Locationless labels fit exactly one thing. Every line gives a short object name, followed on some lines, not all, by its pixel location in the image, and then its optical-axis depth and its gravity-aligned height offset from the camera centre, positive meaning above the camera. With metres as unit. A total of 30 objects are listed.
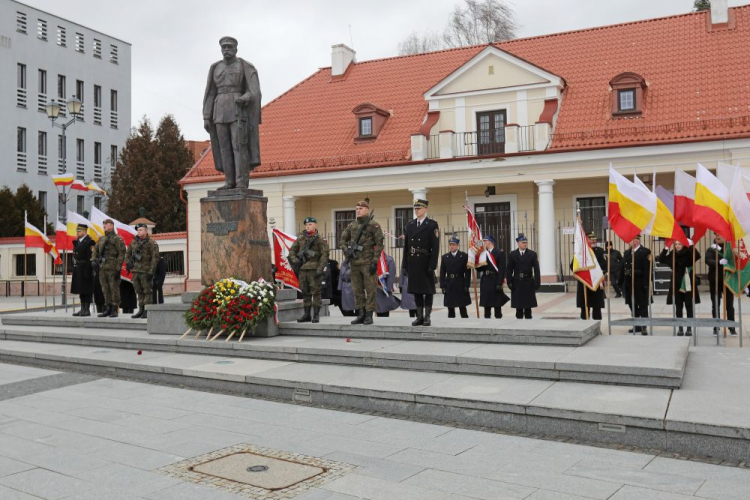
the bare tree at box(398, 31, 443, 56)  43.76 +14.02
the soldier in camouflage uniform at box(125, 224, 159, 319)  13.02 +0.21
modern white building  41.88 +11.49
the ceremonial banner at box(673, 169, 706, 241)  10.11 +0.96
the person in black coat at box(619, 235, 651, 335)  11.34 -0.13
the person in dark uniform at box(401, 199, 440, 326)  9.98 +0.16
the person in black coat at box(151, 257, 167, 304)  14.88 -0.19
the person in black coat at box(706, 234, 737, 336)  10.74 -0.13
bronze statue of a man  11.38 +2.63
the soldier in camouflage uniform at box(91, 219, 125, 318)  13.40 +0.22
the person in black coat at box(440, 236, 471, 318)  12.57 -0.17
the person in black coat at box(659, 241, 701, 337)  11.00 -0.17
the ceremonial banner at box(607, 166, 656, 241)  9.95 +0.84
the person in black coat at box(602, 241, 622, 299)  13.65 +0.06
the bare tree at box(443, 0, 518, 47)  40.53 +14.37
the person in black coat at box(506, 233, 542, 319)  12.28 -0.17
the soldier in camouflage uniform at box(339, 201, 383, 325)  10.26 +0.27
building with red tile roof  22.09 +4.90
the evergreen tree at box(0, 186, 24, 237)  35.28 +3.01
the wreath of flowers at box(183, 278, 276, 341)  10.08 -0.50
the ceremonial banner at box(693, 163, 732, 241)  9.39 +0.81
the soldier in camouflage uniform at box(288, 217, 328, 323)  10.80 +0.17
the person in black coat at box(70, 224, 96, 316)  14.23 +0.04
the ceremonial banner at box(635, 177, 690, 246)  9.93 +0.62
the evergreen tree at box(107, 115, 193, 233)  41.97 +5.46
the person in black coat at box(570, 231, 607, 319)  12.21 -0.56
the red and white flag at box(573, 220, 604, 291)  11.72 +0.08
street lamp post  23.45 +5.58
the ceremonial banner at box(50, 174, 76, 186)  20.91 +2.86
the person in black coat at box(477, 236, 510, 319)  12.67 -0.18
